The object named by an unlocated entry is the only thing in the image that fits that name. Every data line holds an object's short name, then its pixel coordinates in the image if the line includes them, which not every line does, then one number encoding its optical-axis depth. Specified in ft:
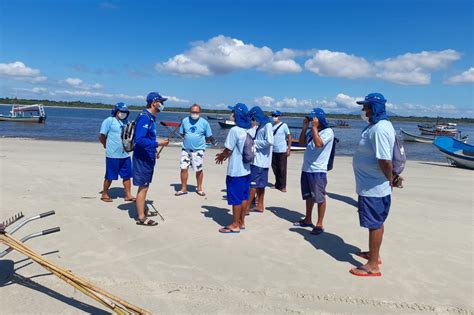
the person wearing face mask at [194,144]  25.30
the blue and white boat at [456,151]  46.77
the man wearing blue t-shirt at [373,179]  12.58
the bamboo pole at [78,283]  9.25
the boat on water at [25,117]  130.11
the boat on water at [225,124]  159.74
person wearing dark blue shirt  17.17
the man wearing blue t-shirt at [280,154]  26.86
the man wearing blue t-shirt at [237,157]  16.96
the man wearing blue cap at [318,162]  17.30
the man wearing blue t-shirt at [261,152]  20.42
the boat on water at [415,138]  114.42
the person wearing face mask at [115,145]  22.00
